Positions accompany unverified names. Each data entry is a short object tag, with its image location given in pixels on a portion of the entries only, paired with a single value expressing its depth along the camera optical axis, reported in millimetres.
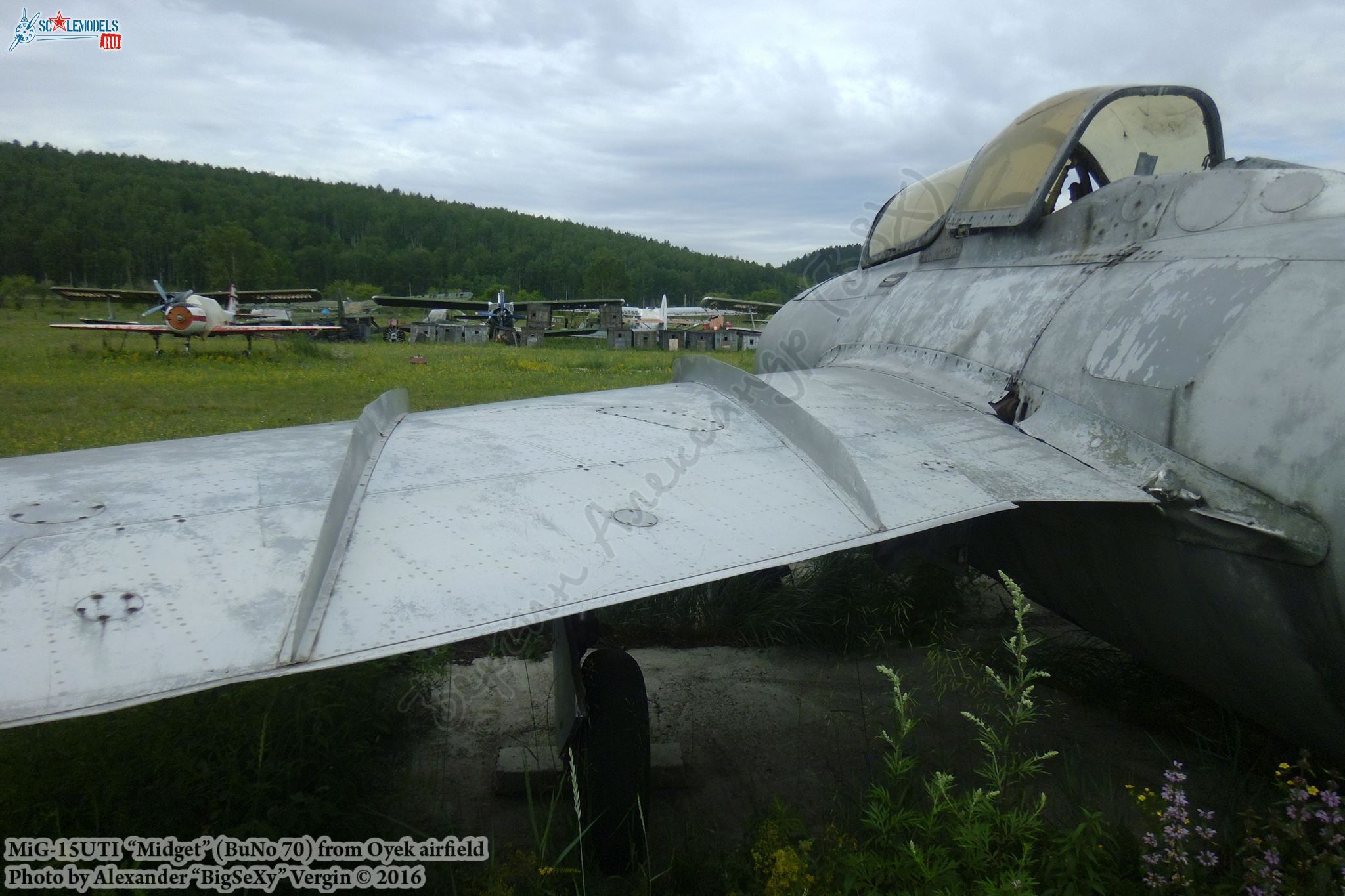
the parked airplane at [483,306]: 43281
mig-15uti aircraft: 1749
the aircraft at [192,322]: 21531
